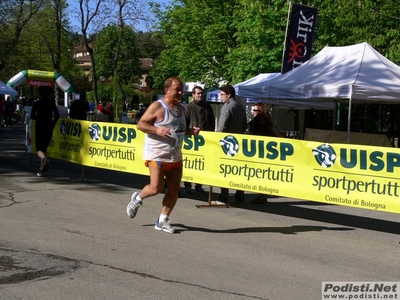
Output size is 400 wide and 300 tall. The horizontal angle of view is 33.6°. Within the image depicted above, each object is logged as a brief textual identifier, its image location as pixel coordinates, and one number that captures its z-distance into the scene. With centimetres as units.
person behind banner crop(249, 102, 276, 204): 1181
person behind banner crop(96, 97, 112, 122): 1814
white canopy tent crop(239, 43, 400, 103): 1463
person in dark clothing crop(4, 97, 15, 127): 3703
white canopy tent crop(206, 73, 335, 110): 2331
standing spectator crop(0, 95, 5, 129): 3073
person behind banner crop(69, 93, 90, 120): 1822
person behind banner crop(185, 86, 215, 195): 1177
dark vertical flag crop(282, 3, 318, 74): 1975
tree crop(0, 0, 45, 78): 3453
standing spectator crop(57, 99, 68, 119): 2917
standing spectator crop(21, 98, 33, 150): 1567
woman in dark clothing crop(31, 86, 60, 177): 1405
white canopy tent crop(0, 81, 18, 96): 2896
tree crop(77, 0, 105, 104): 4179
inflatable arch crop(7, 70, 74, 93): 4038
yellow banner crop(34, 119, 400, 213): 873
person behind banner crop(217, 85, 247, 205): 1131
